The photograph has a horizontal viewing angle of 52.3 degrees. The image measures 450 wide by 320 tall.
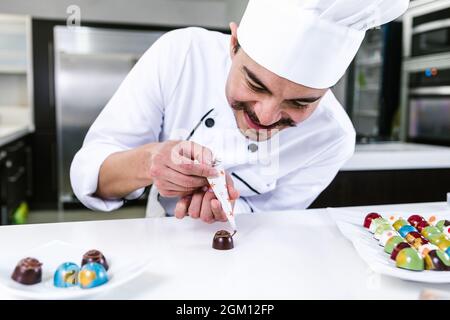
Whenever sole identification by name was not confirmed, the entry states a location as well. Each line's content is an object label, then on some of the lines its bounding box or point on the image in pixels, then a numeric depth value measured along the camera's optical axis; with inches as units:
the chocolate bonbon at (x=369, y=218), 33.4
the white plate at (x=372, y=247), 24.2
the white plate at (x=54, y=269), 21.2
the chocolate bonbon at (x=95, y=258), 23.9
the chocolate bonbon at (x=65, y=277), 22.9
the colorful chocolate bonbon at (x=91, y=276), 22.2
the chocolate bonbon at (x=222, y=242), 30.0
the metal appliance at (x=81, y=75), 154.1
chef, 34.0
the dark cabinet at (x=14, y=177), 115.7
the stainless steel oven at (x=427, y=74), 111.3
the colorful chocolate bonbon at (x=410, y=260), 25.0
